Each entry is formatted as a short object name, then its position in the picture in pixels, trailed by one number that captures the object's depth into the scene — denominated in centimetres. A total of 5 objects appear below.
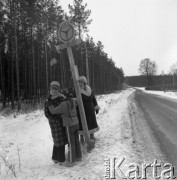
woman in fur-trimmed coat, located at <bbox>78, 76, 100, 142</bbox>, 472
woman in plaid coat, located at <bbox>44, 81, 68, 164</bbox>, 362
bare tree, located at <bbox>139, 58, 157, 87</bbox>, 7656
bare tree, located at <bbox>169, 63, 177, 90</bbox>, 8444
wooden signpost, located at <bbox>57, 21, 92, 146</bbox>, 419
